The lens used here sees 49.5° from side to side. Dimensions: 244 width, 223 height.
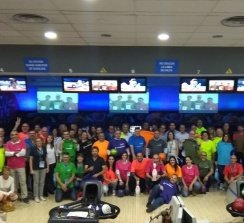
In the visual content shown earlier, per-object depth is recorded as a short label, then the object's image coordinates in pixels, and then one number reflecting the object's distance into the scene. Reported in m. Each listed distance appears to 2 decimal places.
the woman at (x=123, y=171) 6.75
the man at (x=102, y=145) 6.96
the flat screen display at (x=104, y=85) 6.98
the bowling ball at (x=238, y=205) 4.85
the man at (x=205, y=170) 6.97
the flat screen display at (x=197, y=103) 8.56
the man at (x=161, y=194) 5.80
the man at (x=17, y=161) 6.15
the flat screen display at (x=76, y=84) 6.99
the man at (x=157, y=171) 6.62
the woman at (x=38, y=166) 6.34
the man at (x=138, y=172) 6.81
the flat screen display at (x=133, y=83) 6.98
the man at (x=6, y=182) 5.76
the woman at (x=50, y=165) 6.68
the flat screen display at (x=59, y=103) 8.88
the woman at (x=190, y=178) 6.74
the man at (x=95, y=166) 6.61
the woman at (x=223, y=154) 6.96
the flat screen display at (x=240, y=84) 6.94
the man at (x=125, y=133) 7.54
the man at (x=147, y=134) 7.66
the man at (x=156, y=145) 7.11
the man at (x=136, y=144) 7.28
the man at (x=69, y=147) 6.85
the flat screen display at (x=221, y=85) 6.89
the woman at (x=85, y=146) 6.94
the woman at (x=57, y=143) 6.99
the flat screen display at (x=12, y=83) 6.88
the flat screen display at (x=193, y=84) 6.90
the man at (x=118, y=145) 7.09
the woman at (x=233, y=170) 6.66
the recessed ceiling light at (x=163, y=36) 5.18
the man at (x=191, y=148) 7.16
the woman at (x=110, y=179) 6.72
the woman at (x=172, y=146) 7.22
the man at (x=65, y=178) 6.37
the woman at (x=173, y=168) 6.64
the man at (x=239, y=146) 7.23
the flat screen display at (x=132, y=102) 8.76
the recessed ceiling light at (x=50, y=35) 5.24
